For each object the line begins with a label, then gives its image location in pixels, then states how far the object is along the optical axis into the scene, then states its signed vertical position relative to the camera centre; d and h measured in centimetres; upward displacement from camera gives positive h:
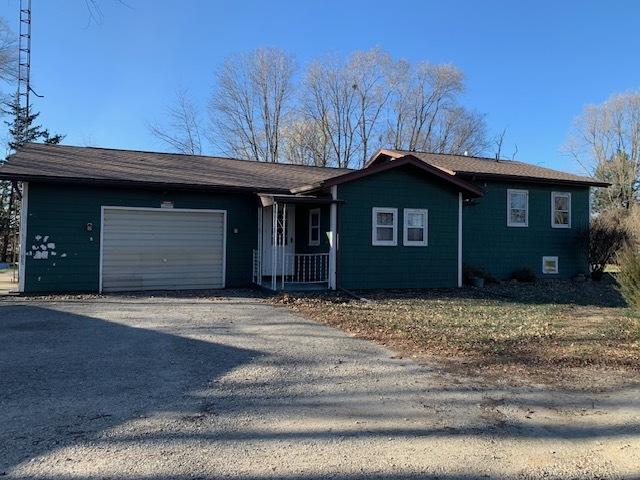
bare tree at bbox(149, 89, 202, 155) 3617 +686
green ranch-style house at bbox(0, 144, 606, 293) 1293 +68
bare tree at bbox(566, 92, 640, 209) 4206 +694
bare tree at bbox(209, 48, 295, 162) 3619 +785
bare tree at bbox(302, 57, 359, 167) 3688 +873
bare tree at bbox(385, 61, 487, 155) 3819 +964
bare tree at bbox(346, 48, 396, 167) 3728 +923
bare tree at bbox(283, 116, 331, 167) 3628 +733
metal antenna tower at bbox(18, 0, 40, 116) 2447 +872
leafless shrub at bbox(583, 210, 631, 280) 1795 +39
